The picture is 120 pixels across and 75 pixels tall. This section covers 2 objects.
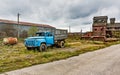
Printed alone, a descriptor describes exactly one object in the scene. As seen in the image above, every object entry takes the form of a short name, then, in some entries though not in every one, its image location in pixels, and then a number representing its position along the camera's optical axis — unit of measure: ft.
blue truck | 25.69
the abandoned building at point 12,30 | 70.36
